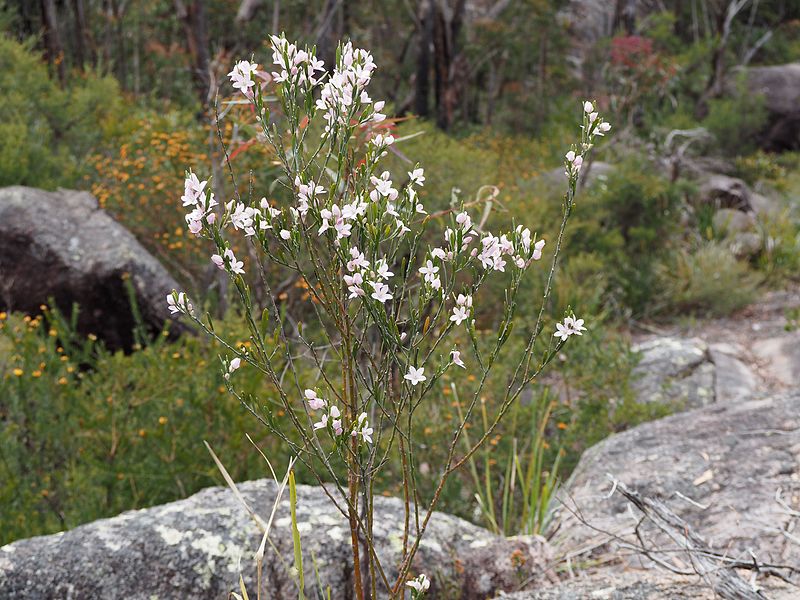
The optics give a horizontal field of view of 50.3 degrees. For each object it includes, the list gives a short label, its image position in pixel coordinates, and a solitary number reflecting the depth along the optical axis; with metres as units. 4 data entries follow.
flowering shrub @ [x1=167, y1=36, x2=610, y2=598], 1.59
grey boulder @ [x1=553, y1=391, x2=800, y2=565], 2.59
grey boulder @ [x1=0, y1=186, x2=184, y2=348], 5.51
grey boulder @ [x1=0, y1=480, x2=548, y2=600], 2.15
